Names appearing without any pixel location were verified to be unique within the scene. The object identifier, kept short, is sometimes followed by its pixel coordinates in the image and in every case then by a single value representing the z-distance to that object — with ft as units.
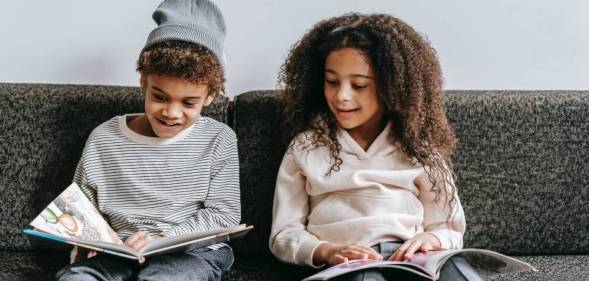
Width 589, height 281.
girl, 4.84
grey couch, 5.35
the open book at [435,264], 4.08
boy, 4.83
